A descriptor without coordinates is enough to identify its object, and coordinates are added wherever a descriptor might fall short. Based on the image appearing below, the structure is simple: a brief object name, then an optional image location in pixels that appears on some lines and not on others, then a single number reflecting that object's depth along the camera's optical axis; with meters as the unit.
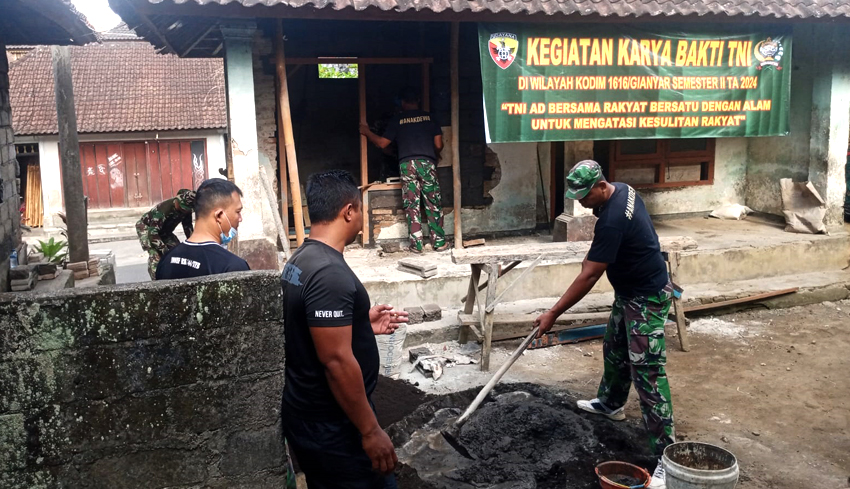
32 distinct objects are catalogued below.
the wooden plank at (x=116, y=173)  19.92
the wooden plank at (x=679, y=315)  6.86
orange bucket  4.27
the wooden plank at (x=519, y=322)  6.84
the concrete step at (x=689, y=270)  7.58
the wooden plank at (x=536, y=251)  6.45
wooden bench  6.38
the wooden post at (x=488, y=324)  6.36
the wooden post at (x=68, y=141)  9.82
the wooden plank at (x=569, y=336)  7.03
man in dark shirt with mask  3.68
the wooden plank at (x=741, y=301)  7.79
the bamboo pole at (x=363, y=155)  8.71
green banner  7.91
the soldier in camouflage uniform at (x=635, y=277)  4.53
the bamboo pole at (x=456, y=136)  8.33
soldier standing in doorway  8.55
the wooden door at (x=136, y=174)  20.03
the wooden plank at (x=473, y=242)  9.16
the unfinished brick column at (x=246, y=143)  7.32
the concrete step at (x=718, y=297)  7.07
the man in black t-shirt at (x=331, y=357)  2.68
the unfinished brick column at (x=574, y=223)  8.62
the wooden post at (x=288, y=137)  7.68
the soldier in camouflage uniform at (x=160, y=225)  5.54
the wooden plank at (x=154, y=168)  20.09
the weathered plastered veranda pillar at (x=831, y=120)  9.04
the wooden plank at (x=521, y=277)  6.33
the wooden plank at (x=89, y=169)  19.67
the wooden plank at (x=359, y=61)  8.45
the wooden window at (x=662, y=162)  10.14
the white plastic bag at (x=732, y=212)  10.36
